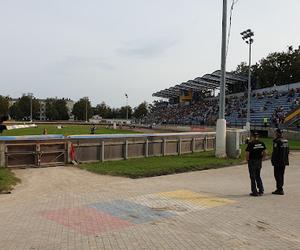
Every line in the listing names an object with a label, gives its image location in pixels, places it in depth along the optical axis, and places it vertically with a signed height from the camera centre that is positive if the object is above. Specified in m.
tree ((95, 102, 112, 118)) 105.79 +2.84
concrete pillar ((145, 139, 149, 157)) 12.43 -1.42
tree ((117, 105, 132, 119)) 104.79 +2.47
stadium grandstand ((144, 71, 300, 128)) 33.82 +2.80
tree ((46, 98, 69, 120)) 95.37 +2.69
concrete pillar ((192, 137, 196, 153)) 14.33 -1.38
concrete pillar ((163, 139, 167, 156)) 13.05 -1.38
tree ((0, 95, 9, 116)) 79.82 +4.03
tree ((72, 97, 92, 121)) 96.07 +3.16
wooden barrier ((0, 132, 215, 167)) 9.71 -1.29
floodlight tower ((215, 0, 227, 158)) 12.66 +0.06
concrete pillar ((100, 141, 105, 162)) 11.10 -1.42
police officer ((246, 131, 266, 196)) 6.78 -1.08
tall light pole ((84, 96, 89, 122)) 89.71 +4.15
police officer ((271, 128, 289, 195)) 6.91 -1.01
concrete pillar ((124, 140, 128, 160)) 11.73 -1.51
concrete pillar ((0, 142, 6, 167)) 9.41 -1.39
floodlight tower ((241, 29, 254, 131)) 27.01 +8.89
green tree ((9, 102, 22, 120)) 93.21 +2.04
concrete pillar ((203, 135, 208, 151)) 14.92 -1.38
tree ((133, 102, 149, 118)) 97.58 +3.15
